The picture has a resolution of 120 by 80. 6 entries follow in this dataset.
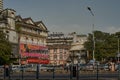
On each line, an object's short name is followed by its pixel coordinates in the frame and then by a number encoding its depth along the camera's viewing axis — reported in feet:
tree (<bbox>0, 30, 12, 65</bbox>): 144.28
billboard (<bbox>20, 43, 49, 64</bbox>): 197.75
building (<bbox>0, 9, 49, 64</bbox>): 187.43
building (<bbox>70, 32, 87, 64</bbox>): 267.07
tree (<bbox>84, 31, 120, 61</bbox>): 205.98
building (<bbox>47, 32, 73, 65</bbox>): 292.28
